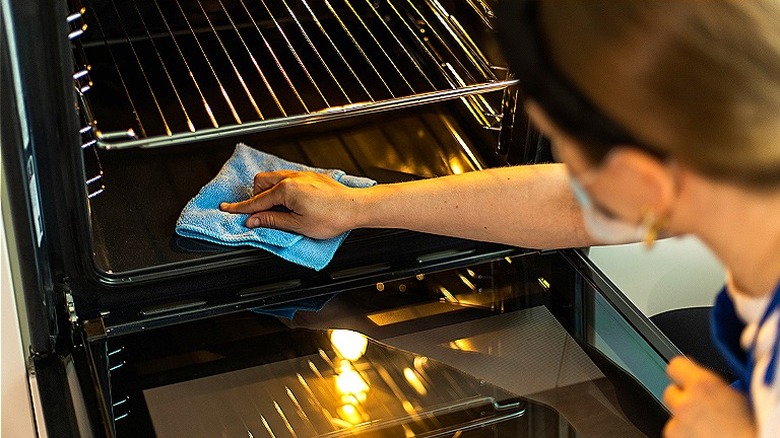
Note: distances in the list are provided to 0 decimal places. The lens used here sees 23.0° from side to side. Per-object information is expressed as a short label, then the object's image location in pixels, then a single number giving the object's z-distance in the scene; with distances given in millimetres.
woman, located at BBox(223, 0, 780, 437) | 1137
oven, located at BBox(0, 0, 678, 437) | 1947
